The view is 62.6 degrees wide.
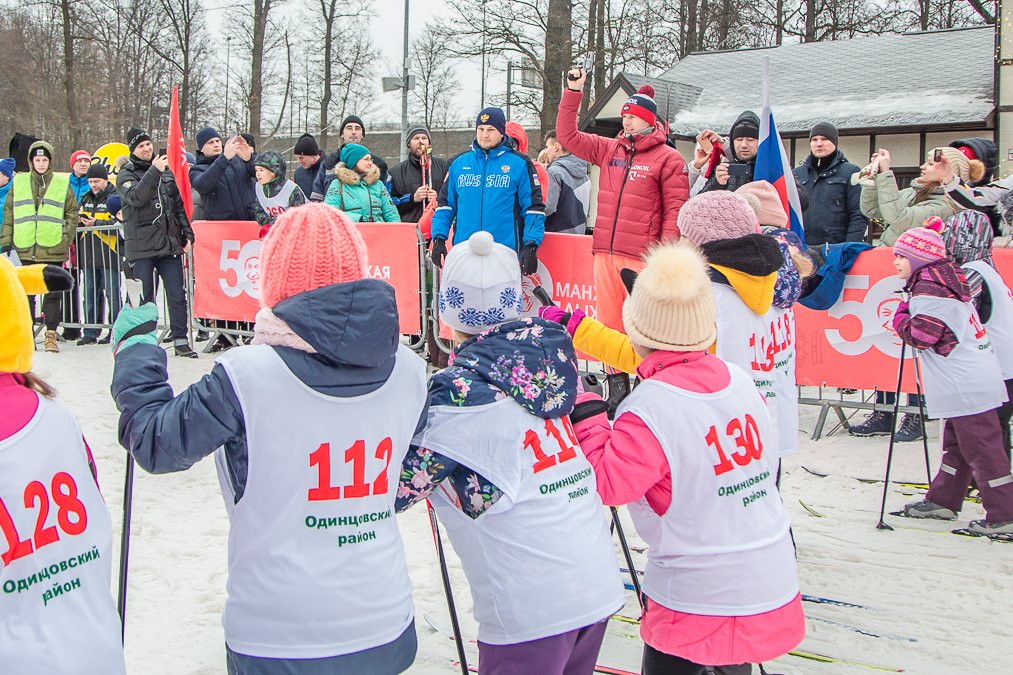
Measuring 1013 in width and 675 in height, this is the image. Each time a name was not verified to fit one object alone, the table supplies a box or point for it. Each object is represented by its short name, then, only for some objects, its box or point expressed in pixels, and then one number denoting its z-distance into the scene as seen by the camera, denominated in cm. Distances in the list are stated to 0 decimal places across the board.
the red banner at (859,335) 643
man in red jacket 643
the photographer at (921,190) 570
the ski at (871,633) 364
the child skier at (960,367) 479
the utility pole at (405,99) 2439
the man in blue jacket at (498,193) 704
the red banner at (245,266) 798
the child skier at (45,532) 184
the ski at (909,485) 570
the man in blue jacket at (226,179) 863
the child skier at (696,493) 246
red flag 872
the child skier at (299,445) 200
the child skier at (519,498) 231
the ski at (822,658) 338
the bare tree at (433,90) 3112
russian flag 552
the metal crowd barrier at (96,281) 943
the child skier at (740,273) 344
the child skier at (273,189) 792
